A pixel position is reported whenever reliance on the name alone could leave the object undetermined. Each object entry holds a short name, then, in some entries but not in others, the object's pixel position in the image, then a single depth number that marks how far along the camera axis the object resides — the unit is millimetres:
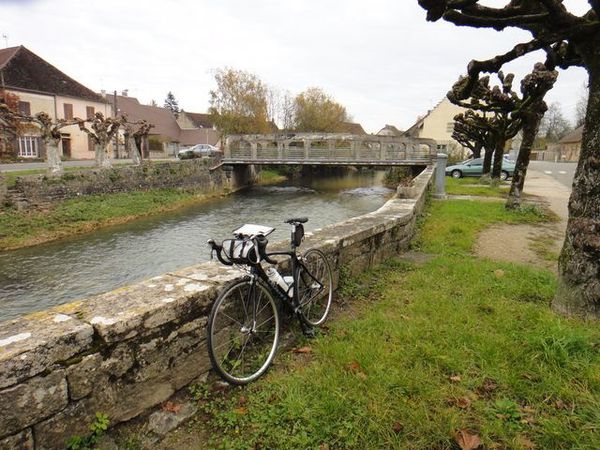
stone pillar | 14211
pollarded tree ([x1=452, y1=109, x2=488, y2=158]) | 21281
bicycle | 2742
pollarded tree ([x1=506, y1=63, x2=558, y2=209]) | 10062
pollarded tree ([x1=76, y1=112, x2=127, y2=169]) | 21000
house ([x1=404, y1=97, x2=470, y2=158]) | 51081
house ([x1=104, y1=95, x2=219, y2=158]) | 49281
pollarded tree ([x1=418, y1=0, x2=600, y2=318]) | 3422
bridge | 31128
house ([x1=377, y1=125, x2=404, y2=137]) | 79862
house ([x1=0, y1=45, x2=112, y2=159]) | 31406
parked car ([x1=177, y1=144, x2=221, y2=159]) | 36406
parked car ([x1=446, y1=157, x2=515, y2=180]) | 26094
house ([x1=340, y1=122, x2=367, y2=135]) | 55647
